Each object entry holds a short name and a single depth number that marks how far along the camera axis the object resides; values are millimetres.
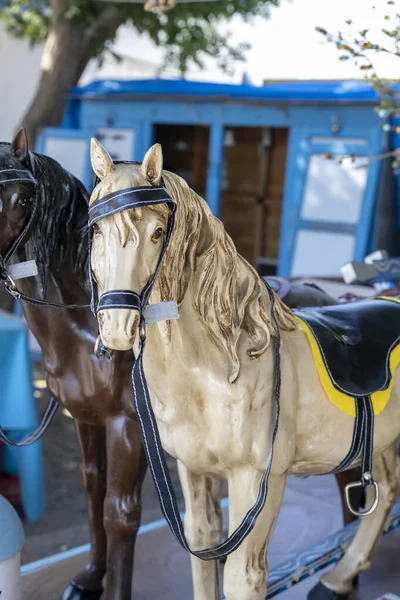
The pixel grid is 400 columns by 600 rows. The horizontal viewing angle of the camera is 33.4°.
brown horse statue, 1779
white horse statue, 1299
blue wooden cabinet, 5465
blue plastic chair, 3352
